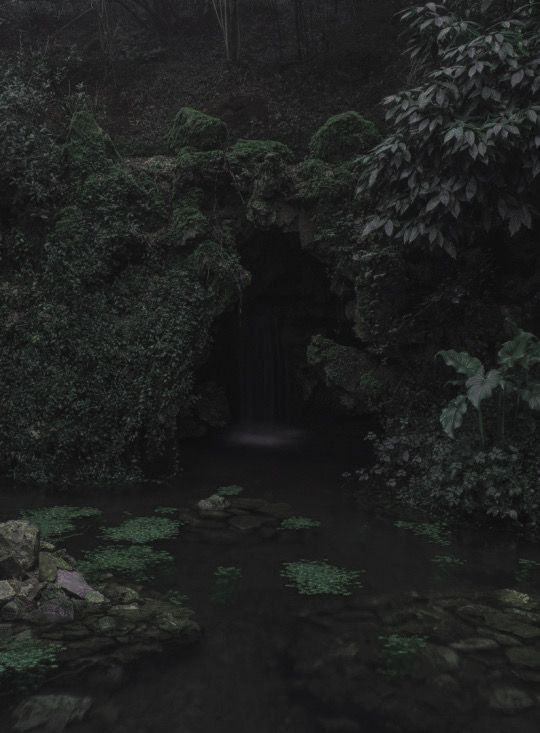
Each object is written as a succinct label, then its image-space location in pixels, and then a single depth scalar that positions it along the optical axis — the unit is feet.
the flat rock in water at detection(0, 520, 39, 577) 15.99
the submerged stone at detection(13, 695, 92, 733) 11.23
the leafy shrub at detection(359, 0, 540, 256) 21.66
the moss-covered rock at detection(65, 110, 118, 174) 32.04
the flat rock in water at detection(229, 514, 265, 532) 22.88
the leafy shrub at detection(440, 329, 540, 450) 21.49
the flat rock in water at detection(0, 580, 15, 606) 15.07
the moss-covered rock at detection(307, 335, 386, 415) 29.14
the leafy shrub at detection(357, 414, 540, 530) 22.20
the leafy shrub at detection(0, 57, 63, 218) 30.81
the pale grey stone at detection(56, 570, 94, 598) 15.92
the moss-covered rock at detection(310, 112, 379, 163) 33.01
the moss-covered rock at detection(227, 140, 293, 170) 32.35
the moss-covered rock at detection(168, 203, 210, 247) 30.50
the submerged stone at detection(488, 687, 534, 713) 12.09
